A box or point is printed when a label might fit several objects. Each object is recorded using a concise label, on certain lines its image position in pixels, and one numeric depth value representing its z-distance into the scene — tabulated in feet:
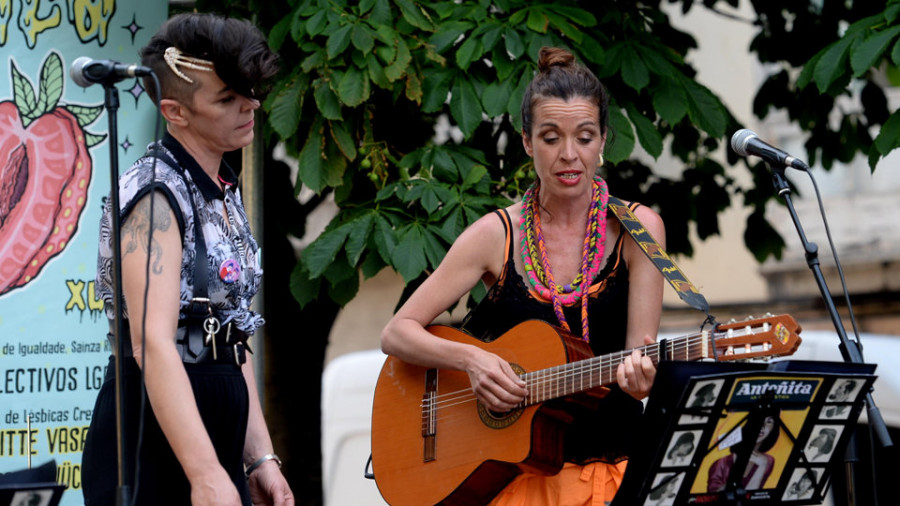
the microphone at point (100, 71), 17.72
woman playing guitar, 22.49
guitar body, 23.04
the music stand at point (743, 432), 18.33
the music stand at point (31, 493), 15.79
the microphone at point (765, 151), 22.82
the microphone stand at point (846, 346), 21.11
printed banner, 28.73
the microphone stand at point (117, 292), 16.61
